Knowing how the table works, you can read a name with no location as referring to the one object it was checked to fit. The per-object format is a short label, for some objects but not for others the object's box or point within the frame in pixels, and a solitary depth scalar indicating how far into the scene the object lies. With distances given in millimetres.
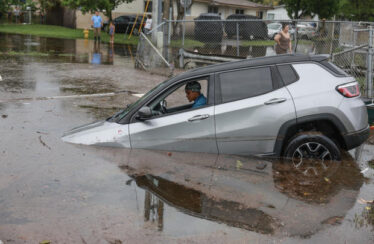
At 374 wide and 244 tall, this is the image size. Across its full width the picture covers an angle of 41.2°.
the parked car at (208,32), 17656
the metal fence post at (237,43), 16267
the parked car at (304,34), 15789
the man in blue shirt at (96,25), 30453
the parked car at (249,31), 17328
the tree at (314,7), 48812
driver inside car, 7101
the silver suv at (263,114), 6691
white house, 63031
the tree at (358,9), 47688
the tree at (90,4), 36531
